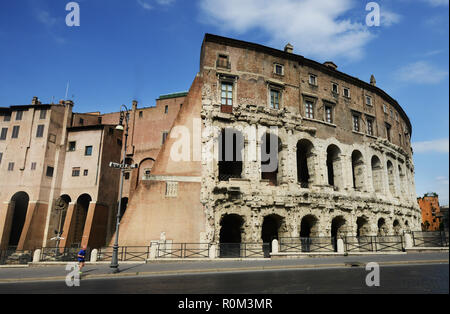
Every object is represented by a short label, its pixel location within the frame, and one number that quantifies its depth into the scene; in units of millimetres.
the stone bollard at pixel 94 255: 16453
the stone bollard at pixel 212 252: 15984
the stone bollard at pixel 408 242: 18094
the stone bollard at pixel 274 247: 17031
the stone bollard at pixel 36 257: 16812
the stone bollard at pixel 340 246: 17833
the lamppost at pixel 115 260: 12352
